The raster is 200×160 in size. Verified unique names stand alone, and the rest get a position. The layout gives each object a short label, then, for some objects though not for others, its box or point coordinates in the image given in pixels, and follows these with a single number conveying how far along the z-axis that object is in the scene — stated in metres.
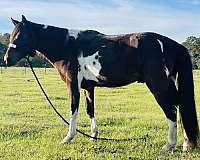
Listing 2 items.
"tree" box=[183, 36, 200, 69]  90.88
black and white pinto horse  6.93
